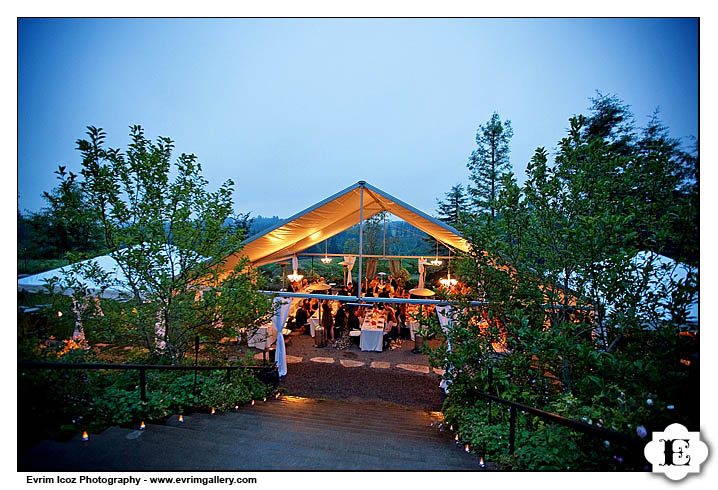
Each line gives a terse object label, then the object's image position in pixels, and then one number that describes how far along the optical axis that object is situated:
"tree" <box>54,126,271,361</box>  3.16
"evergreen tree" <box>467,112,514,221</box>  15.99
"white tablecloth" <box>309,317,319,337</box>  8.45
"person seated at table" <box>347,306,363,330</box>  8.70
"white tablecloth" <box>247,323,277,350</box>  7.28
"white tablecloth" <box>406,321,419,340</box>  8.06
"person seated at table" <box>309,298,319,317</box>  9.15
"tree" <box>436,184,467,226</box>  18.70
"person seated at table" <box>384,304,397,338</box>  8.50
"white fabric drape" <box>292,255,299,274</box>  10.30
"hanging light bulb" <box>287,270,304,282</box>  9.16
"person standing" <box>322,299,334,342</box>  7.85
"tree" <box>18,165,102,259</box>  2.85
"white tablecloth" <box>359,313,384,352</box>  7.45
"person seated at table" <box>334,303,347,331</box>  8.33
